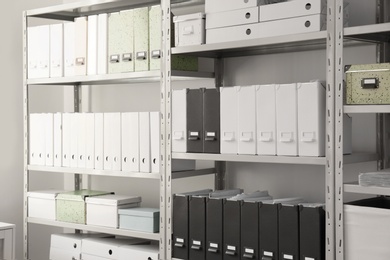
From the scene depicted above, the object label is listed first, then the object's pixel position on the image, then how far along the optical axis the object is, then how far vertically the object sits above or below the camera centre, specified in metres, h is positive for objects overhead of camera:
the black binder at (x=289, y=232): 2.70 -0.42
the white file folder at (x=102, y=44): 3.48 +0.46
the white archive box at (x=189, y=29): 3.04 +0.47
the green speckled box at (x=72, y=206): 3.62 -0.42
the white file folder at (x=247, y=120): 2.84 +0.05
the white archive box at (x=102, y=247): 3.49 -0.62
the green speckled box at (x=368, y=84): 2.48 +0.18
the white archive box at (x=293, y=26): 2.65 +0.43
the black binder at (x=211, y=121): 2.98 +0.04
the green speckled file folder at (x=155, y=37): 3.25 +0.46
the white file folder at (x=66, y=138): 3.70 -0.04
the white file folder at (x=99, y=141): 3.52 -0.05
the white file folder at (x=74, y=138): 3.66 -0.04
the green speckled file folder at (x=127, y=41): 3.37 +0.46
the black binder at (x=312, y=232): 2.63 -0.41
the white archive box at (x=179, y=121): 3.09 +0.05
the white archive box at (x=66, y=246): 3.66 -0.65
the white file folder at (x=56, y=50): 3.71 +0.45
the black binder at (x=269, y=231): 2.76 -0.42
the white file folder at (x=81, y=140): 3.62 -0.05
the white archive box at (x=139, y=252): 3.29 -0.61
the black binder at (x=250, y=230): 2.82 -0.43
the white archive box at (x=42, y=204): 3.76 -0.42
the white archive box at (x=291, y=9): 2.66 +0.50
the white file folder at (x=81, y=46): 3.58 +0.46
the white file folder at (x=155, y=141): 3.27 -0.05
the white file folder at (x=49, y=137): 3.78 -0.04
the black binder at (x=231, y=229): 2.88 -0.43
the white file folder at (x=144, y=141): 3.31 -0.05
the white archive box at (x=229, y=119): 2.91 +0.05
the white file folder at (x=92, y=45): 3.53 +0.46
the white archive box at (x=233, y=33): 2.85 +0.43
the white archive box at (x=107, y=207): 3.46 -0.40
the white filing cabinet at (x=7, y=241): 3.58 -0.60
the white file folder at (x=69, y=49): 3.65 +0.45
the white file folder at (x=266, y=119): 2.79 +0.05
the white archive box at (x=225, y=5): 2.87 +0.56
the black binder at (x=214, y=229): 2.94 -0.44
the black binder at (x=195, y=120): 3.04 +0.05
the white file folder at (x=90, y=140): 3.57 -0.05
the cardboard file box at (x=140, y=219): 3.29 -0.45
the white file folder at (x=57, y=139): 3.74 -0.05
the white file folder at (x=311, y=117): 2.64 +0.05
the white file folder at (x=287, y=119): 2.72 +0.05
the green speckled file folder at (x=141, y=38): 3.31 +0.46
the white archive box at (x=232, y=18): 2.85 +0.50
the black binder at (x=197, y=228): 3.00 -0.44
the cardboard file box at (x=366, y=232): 2.46 -0.39
